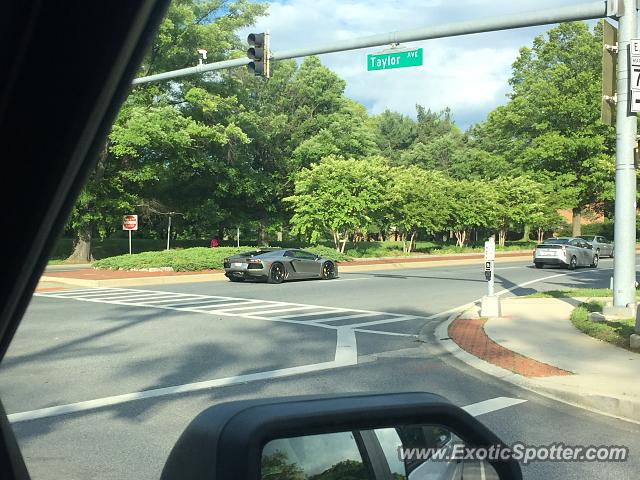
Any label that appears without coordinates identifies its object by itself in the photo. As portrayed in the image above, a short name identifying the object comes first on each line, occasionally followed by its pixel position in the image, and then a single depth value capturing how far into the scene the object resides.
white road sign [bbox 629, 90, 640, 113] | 11.00
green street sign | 13.18
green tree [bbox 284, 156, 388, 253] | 36.66
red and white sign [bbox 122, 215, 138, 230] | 28.05
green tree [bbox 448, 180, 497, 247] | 47.22
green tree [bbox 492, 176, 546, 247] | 48.69
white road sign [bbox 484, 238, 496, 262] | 13.12
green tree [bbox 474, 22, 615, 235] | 52.78
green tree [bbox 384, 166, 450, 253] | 40.72
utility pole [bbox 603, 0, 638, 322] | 11.52
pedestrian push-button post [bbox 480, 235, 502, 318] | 12.89
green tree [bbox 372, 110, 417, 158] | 83.25
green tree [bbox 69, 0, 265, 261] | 30.91
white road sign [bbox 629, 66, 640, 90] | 11.10
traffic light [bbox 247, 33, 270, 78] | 14.43
